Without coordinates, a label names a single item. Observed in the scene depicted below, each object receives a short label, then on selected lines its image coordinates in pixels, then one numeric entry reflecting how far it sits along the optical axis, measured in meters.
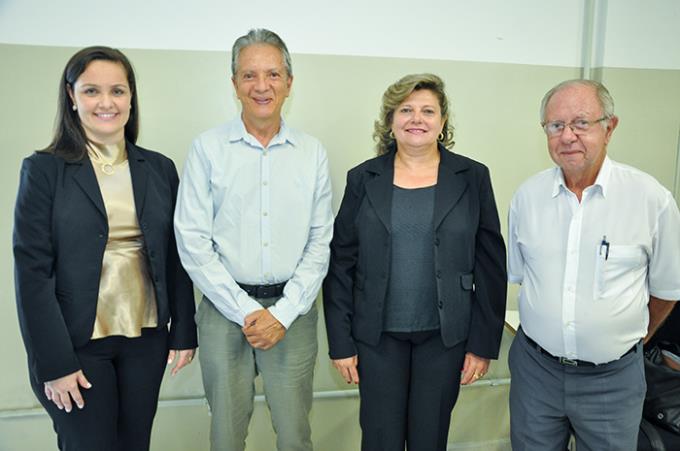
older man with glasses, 1.55
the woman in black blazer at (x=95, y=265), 1.49
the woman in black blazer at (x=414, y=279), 1.74
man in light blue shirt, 1.74
